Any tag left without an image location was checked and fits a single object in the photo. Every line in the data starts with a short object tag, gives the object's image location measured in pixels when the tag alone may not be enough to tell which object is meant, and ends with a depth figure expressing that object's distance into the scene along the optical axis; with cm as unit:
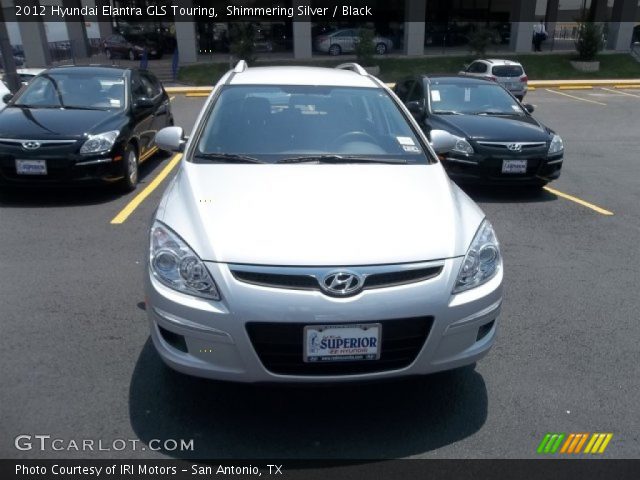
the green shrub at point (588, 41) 2764
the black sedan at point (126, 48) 3020
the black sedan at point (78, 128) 657
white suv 1909
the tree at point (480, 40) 2802
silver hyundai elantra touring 262
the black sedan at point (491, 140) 731
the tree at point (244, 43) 2719
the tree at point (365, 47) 2648
